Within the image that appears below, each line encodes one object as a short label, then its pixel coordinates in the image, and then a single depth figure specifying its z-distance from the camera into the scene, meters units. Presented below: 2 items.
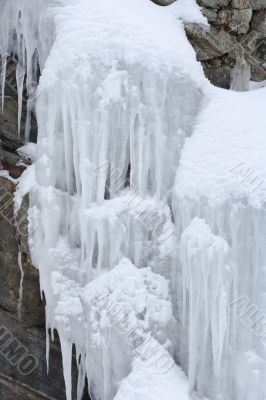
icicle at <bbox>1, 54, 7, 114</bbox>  5.99
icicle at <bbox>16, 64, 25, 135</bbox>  5.89
